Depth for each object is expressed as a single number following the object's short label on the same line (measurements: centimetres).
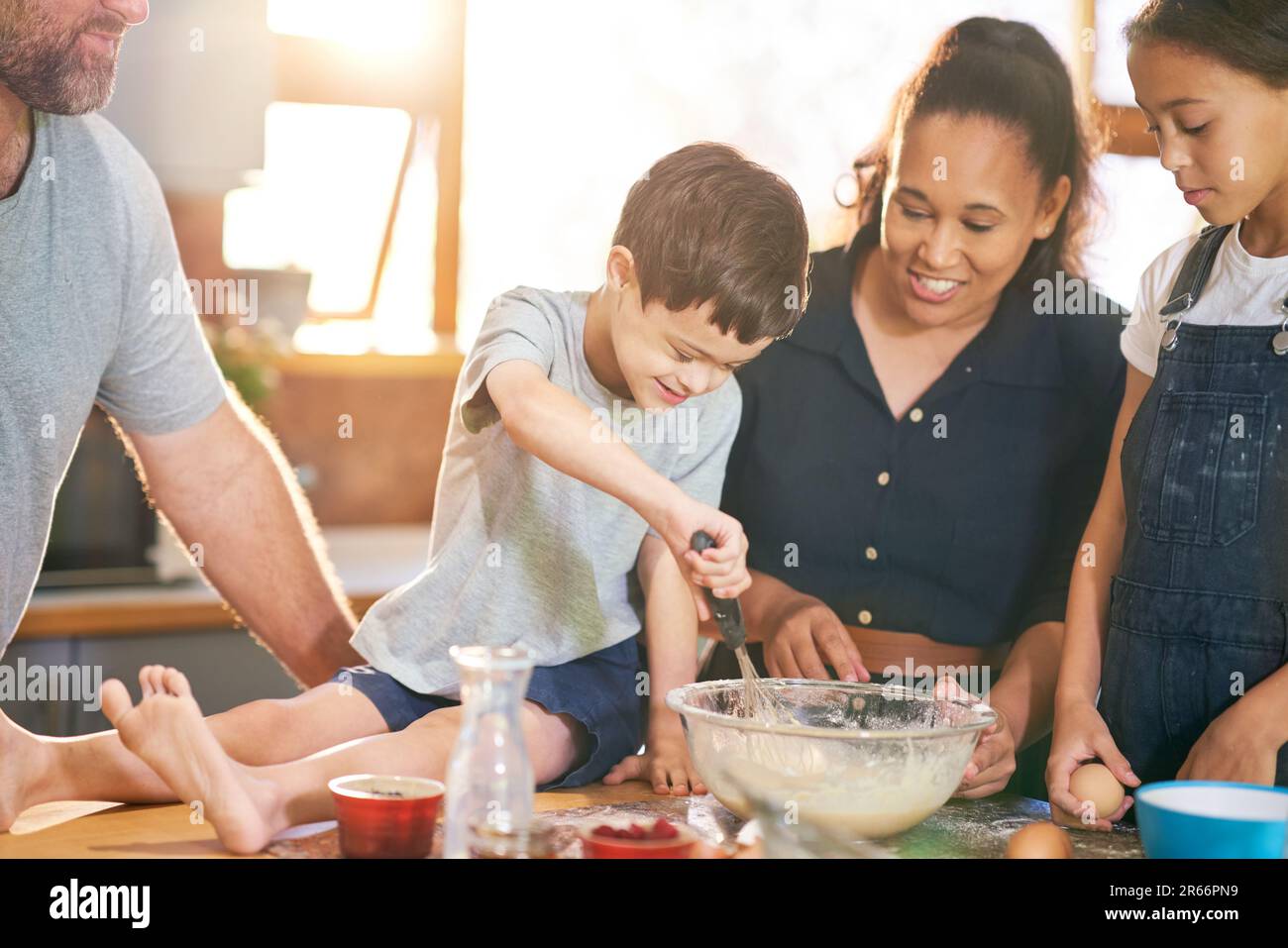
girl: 121
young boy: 115
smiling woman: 149
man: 125
